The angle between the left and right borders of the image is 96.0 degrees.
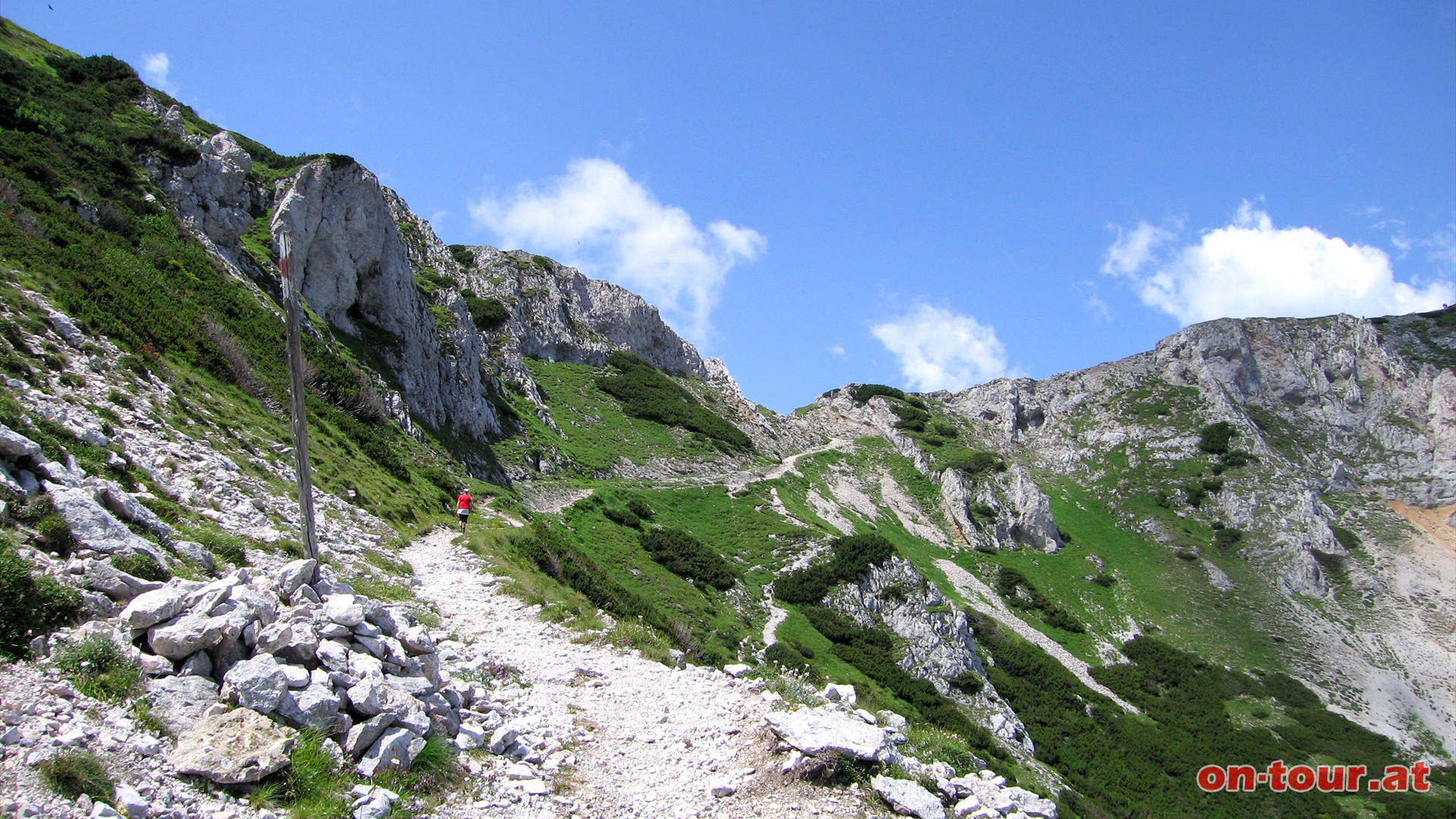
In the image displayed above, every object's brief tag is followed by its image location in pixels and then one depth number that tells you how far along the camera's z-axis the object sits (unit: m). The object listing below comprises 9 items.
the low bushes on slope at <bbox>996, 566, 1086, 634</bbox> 57.44
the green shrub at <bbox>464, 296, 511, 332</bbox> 65.69
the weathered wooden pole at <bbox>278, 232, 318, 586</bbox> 11.61
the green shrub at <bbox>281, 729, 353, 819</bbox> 6.27
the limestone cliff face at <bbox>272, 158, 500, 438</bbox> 38.94
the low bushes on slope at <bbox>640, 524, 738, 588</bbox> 36.72
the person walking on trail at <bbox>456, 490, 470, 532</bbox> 24.03
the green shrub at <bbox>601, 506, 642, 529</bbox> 40.56
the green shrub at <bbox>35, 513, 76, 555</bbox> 7.68
